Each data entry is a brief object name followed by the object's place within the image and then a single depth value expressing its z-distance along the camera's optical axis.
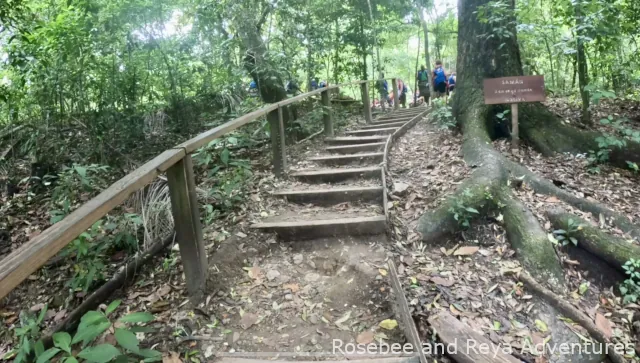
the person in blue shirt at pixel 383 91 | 13.11
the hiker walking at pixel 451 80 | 13.46
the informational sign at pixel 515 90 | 5.15
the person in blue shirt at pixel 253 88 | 8.09
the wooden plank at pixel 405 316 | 2.37
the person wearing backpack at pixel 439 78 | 13.02
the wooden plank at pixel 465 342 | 2.40
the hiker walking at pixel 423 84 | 14.37
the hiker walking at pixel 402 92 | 15.42
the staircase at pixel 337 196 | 3.62
